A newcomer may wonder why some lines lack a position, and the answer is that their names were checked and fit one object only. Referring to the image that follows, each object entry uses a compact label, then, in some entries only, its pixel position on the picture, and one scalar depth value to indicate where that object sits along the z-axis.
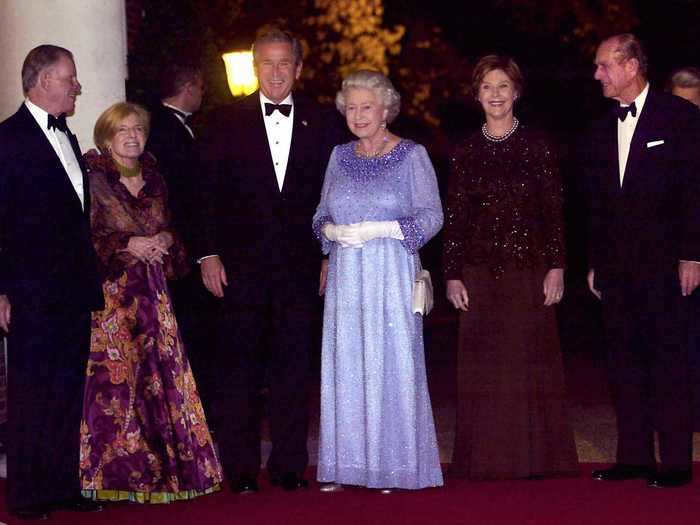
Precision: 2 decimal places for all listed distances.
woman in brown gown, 6.76
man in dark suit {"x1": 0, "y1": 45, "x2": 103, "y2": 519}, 6.20
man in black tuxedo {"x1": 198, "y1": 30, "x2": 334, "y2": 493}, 6.74
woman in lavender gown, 6.59
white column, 7.88
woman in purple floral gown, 6.46
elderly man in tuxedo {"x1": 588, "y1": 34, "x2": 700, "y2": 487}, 6.64
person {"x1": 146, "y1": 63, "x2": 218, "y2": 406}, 7.12
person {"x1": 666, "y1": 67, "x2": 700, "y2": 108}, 8.03
